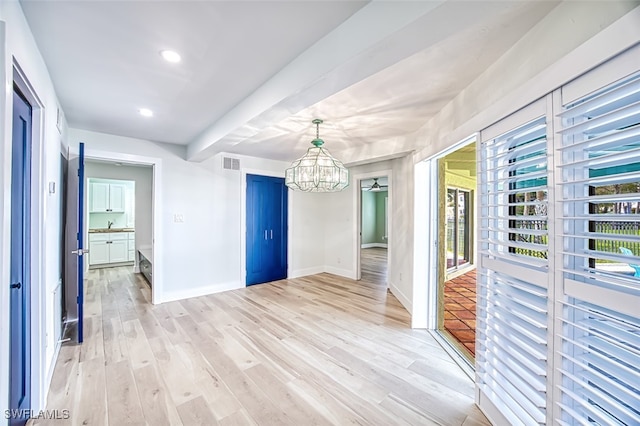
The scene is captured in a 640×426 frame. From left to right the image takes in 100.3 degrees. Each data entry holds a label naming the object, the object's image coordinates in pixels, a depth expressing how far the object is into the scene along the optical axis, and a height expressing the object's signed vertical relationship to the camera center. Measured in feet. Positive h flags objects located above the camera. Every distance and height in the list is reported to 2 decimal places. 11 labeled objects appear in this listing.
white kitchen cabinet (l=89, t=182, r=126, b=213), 21.81 +1.38
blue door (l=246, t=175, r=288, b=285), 16.22 -0.96
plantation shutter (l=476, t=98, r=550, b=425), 4.44 -1.11
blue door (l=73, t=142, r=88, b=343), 8.94 -0.91
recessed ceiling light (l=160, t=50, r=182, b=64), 5.86 +3.55
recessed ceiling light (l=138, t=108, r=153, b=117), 9.11 +3.55
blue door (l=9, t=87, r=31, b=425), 5.12 -1.09
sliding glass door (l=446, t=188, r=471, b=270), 18.99 -1.02
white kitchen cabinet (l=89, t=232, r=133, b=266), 20.89 -2.76
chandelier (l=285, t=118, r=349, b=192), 10.03 +1.68
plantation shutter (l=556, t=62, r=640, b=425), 3.18 -0.56
